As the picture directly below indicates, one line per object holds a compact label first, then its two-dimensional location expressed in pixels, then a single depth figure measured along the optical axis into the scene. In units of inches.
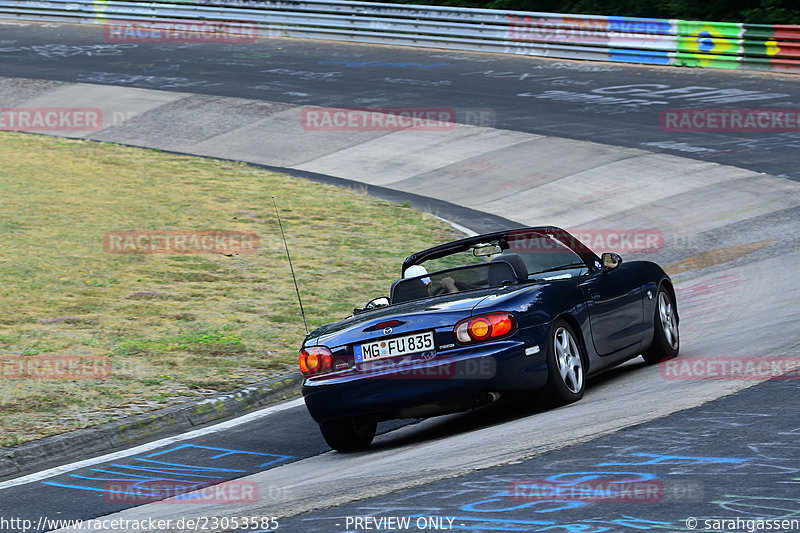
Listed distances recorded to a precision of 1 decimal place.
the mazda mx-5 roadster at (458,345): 572.4
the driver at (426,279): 647.7
